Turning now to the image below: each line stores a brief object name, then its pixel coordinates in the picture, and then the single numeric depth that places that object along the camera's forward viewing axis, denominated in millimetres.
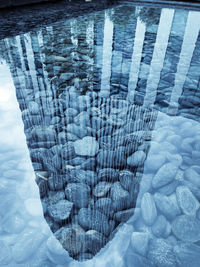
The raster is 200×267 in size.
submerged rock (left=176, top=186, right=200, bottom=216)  902
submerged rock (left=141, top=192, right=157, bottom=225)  874
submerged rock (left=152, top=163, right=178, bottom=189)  1022
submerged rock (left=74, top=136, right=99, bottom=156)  1190
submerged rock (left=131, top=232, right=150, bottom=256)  777
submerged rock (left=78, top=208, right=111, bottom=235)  848
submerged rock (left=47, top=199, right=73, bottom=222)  887
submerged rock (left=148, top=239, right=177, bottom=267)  746
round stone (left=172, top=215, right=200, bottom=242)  817
